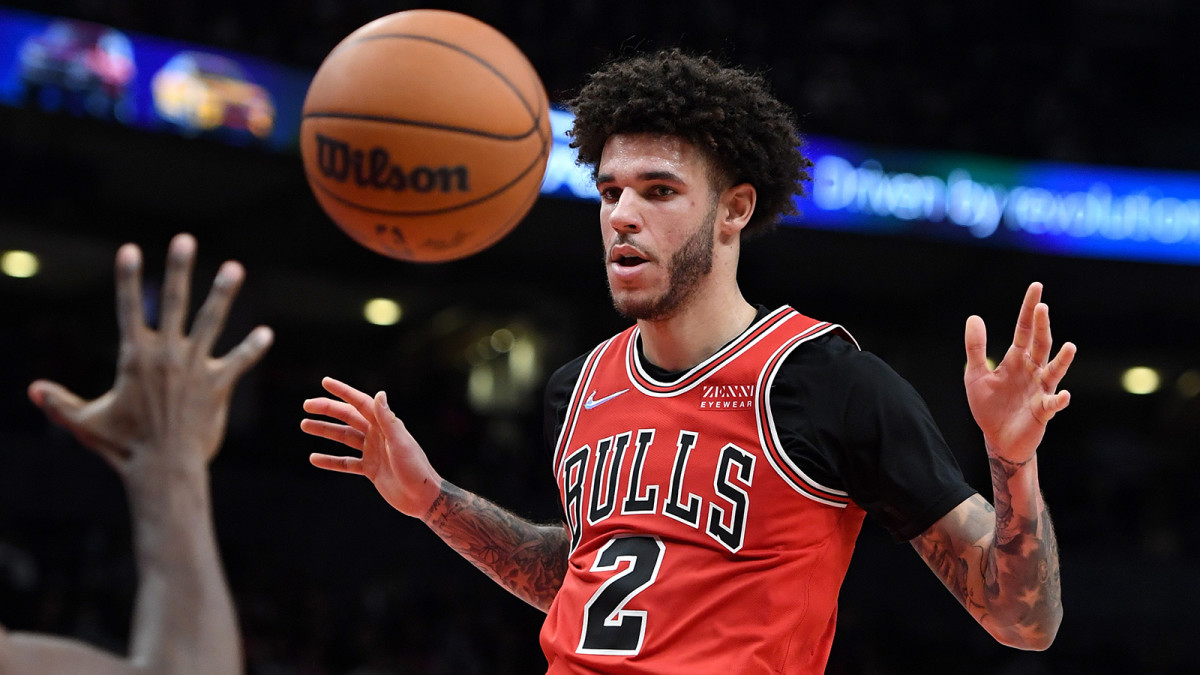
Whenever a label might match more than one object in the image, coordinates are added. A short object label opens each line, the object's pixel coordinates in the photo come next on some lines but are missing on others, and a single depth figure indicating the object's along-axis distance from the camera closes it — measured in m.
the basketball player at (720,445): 5.56
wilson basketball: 6.63
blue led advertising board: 20.41
